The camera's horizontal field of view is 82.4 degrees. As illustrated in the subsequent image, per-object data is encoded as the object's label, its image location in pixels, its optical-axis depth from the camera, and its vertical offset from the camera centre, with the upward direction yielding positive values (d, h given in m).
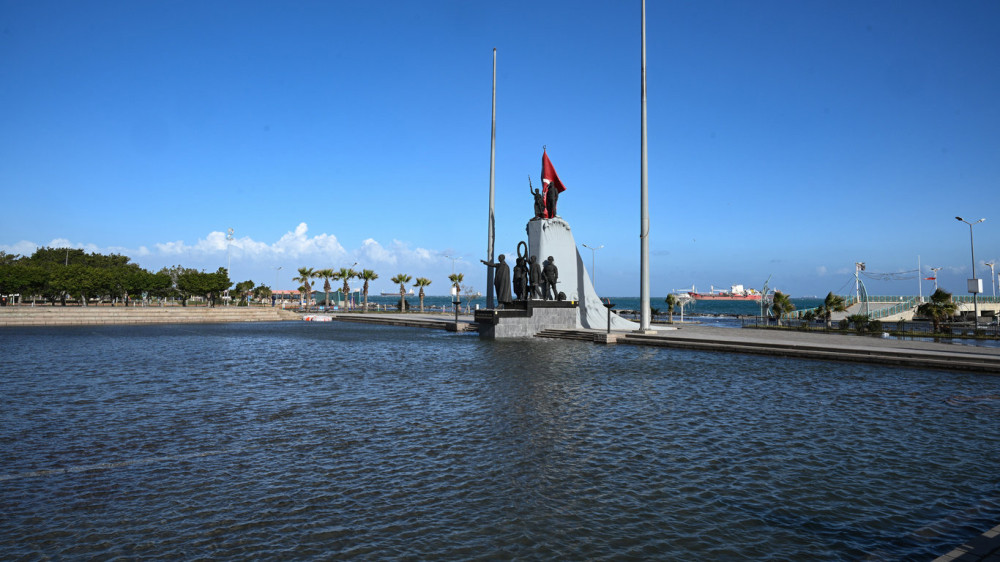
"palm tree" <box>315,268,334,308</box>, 75.81 +4.48
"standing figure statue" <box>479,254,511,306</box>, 29.47 +1.40
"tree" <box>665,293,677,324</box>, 44.20 +0.66
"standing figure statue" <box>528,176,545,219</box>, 32.03 +5.85
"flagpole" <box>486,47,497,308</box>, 33.12 +3.21
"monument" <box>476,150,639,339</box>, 28.69 +1.20
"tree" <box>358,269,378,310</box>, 69.56 +4.05
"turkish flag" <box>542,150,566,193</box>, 33.75 +7.99
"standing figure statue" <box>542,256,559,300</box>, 29.11 +1.91
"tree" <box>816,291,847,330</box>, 33.86 +0.45
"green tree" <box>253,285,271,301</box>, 125.31 +3.30
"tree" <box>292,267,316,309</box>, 75.03 +4.30
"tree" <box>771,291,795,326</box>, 36.34 +0.42
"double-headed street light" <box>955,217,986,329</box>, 30.23 +1.50
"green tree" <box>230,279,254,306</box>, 98.88 +3.28
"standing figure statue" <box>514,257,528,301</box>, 28.98 +1.53
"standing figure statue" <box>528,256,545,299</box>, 29.22 +1.69
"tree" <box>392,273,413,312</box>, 69.22 +3.56
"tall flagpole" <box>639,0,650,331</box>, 25.05 +2.32
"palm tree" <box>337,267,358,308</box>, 72.81 +4.31
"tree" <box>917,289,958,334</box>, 30.39 +0.31
